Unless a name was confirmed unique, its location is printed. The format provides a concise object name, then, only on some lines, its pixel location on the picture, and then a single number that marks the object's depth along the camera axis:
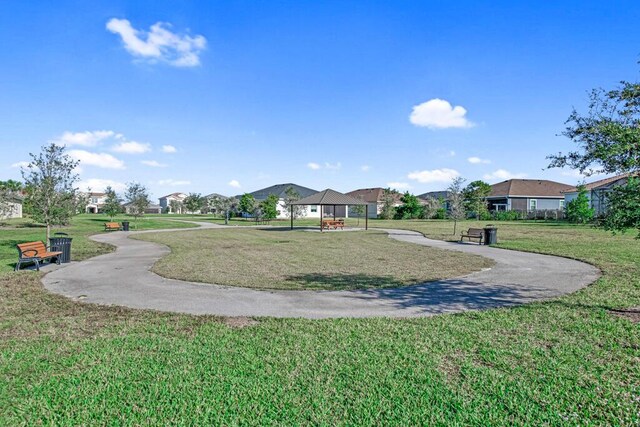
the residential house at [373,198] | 67.75
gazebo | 32.25
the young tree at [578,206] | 39.72
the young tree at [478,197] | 53.56
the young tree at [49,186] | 16.09
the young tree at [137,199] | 39.28
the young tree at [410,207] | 58.31
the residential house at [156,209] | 117.36
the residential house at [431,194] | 87.78
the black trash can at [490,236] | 19.72
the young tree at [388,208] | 59.25
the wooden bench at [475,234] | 20.47
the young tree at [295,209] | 63.72
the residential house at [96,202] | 102.09
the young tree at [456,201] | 26.30
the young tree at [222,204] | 50.93
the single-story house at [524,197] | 57.53
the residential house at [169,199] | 118.30
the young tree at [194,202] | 93.19
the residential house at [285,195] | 68.48
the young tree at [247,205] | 49.50
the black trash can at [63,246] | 13.41
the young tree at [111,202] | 46.16
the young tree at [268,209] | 48.03
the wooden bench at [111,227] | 32.38
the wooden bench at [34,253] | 11.87
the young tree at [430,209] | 57.81
